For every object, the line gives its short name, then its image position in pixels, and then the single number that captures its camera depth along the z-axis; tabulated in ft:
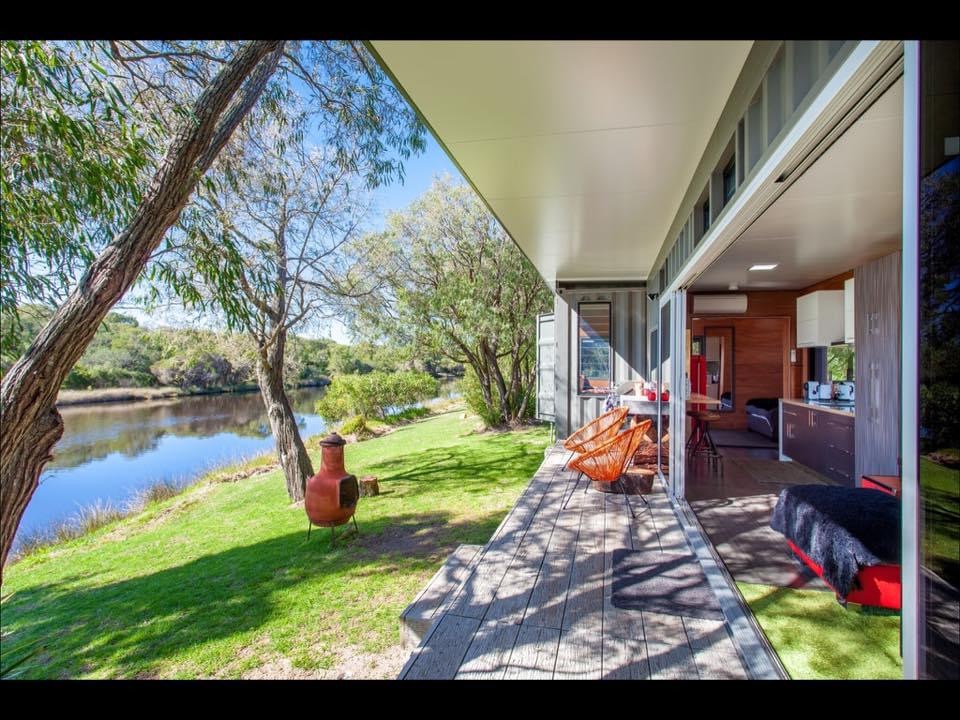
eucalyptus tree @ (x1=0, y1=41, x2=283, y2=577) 9.63
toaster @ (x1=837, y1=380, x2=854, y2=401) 18.25
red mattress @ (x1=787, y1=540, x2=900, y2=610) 7.47
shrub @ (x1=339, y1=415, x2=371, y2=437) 40.32
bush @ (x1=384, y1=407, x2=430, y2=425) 47.10
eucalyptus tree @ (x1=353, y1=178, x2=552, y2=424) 34.86
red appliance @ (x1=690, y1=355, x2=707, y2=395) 23.78
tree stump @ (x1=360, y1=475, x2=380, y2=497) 22.30
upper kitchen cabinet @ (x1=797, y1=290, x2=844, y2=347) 20.01
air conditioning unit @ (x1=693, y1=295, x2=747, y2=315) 24.32
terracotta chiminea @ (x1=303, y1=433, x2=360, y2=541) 15.21
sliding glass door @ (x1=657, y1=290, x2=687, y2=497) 13.42
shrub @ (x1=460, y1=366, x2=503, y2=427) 39.93
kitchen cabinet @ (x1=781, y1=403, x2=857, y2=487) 15.69
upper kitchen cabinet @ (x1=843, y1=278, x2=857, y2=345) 17.34
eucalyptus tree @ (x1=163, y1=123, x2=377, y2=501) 20.67
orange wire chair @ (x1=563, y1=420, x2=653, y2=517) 12.69
